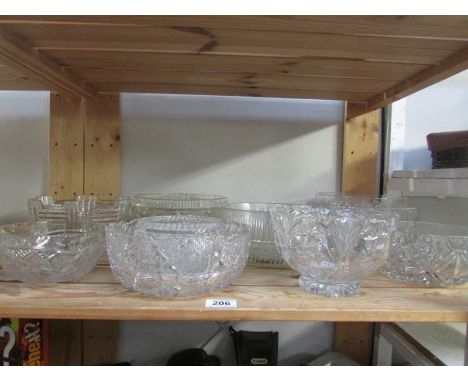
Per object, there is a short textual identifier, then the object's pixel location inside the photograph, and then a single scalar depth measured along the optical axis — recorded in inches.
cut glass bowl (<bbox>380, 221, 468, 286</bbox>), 23.5
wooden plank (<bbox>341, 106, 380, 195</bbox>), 41.2
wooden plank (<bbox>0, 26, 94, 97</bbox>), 22.6
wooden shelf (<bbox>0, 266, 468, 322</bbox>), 19.7
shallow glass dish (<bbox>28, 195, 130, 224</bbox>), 31.4
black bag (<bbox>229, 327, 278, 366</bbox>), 38.5
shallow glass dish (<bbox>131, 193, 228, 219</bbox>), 29.7
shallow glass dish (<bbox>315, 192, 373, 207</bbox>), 32.6
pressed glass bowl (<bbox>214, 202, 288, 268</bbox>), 27.7
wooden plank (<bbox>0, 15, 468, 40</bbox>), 19.6
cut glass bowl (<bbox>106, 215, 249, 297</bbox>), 21.1
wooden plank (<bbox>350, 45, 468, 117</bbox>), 25.1
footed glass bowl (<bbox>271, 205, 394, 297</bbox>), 22.3
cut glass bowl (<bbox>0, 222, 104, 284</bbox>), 22.7
